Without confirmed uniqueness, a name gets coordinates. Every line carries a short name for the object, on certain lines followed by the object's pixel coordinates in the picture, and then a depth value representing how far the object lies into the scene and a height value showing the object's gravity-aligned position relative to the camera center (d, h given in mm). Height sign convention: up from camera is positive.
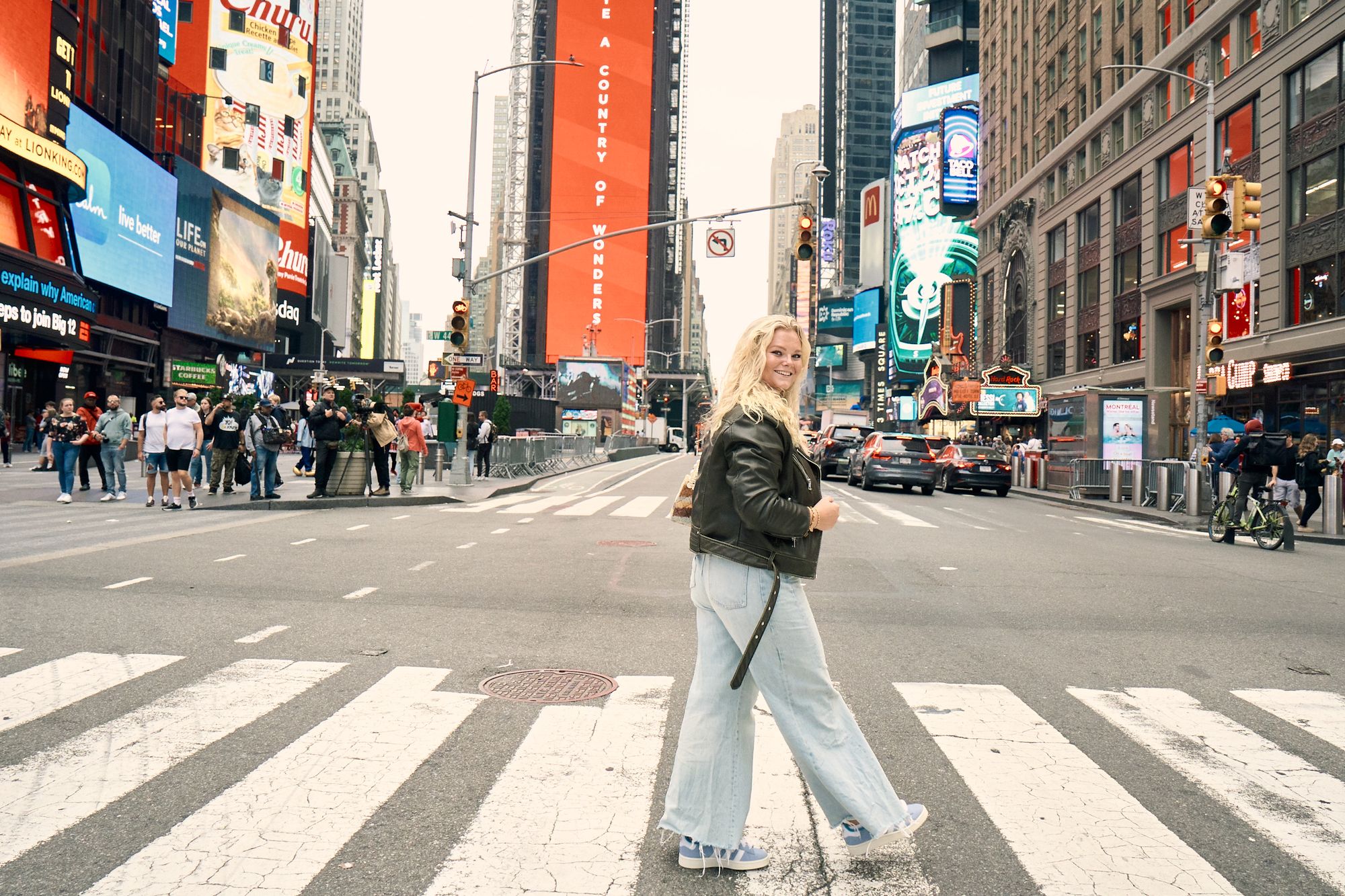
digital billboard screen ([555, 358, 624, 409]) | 85500 +5304
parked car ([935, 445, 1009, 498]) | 27844 -347
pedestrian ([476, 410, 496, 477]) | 28719 +137
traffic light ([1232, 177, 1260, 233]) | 17250 +4169
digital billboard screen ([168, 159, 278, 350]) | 55281 +10119
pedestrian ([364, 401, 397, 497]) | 18828 +161
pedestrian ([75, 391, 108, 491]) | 18745 -257
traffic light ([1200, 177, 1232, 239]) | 17094 +4036
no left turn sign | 24219 +4854
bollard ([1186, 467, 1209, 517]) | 21234 -603
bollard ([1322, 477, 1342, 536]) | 17062 -770
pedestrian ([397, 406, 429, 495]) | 20578 -29
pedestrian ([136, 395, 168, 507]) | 16081 +29
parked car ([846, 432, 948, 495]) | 26516 -165
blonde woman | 3201 -637
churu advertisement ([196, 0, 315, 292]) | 75750 +24739
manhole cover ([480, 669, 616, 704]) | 5418 -1270
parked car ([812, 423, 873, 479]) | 33938 +234
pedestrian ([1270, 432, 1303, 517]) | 15016 -356
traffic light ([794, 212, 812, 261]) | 19047 +3860
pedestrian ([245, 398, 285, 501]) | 17812 +11
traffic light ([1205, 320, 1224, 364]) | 19266 +2128
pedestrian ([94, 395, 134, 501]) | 17438 +21
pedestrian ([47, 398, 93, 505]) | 17203 -118
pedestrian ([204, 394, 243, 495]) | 17953 +48
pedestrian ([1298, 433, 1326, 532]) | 18531 -266
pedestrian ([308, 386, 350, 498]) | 18297 +182
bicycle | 14602 -822
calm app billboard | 40594 +9523
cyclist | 15062 -13
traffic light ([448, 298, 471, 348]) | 21344 +2520
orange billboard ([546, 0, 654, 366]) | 118875 +32681
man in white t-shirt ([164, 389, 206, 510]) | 15773 +36
